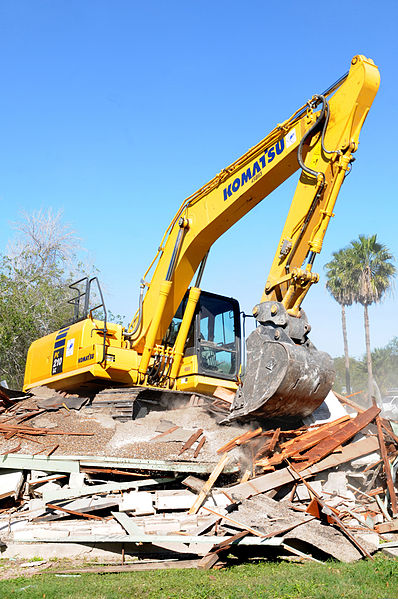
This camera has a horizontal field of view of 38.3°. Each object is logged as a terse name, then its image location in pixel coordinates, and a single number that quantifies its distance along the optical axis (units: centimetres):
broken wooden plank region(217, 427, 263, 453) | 877
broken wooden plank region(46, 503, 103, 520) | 733
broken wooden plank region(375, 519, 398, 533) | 734
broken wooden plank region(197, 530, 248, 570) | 620
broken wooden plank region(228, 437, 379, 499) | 783
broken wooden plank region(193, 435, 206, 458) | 872
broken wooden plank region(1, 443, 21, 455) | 881
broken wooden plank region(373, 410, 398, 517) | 795
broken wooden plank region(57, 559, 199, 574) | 616
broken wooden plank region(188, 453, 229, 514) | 757
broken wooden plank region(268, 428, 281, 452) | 859
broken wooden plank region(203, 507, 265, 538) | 639
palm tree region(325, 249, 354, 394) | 3525
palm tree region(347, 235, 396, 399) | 3381
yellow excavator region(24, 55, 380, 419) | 835
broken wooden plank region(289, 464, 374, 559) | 646
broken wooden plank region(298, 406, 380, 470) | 838
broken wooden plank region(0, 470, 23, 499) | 836
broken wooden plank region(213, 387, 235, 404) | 1068
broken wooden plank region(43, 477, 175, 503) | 774
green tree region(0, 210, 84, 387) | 2289
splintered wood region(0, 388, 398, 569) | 662
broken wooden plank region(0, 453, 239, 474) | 810
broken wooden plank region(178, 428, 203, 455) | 888
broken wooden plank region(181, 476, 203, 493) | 795
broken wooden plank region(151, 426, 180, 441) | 938
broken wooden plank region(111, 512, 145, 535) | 678
